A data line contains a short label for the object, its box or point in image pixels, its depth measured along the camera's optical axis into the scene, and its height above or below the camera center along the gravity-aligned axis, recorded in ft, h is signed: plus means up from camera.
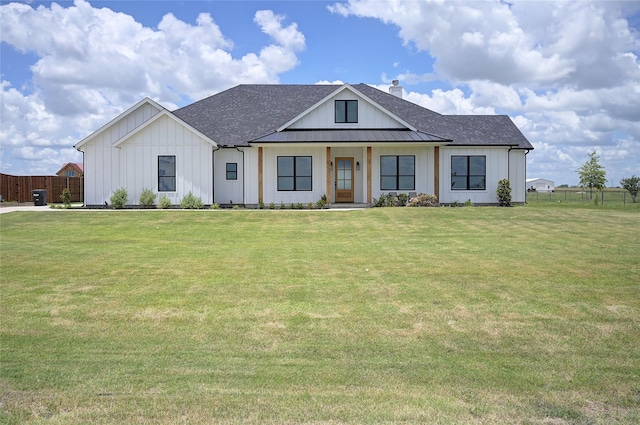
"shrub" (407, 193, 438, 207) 85.00 +0.07
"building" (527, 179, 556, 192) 407.19 +13.88
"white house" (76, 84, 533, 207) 86.89 +7.54
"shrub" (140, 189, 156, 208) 85.81 +0.66
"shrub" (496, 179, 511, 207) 92.22 +1.42
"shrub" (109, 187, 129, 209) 85.76 +0.52
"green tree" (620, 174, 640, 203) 127.47 +4.07
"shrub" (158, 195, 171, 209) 85.56 -0.15
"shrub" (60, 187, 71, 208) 94.32 +0.95
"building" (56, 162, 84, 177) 202.74 +12.66
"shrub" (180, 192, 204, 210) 85.10 -0.16
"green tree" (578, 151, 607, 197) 177.37 +9.01
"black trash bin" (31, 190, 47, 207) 100.83 +1.02
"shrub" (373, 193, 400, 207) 86.63 +0.00
